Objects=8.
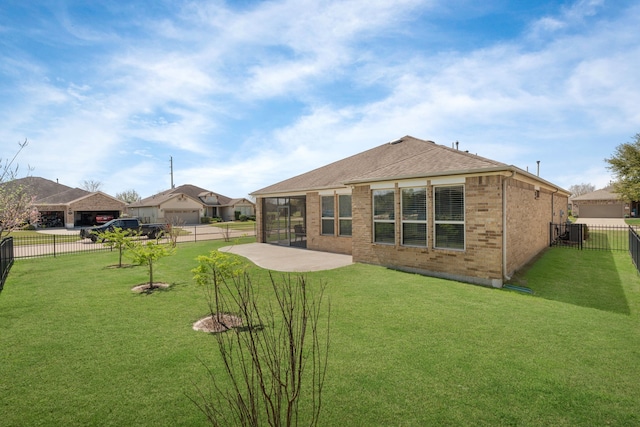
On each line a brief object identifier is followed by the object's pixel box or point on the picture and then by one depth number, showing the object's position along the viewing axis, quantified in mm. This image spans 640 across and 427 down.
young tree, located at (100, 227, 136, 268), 11384
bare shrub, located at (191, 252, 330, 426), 3232
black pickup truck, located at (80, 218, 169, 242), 23969
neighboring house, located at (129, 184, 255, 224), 42647
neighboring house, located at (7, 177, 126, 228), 38625
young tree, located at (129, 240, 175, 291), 8539
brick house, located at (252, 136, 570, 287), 8219
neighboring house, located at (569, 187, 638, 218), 44188
